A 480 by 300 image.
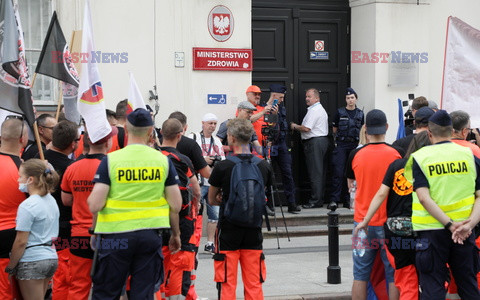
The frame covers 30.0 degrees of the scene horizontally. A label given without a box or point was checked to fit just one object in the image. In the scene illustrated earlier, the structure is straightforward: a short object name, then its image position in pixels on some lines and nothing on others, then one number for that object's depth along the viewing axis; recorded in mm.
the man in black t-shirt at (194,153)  9508
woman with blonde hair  7273
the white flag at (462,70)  11789
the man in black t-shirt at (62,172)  8234
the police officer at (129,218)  6898
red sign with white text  14262
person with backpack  8180
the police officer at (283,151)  14578
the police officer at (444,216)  7594
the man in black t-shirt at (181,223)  8688
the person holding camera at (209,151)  12594
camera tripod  13721
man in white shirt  15117
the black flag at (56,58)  10133
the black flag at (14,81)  8180
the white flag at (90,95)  8297
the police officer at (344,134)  15055
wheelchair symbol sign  14367
